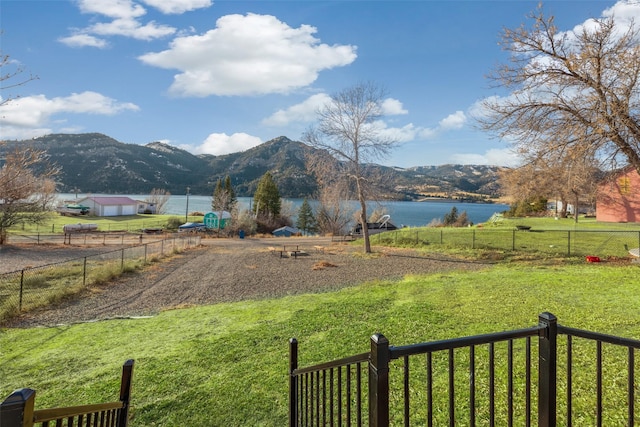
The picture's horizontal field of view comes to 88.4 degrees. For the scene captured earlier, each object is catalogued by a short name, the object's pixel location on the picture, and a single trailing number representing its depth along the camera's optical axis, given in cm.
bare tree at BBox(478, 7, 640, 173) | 852
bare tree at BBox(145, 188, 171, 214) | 7606
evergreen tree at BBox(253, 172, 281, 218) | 5891
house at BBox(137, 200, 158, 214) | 7360
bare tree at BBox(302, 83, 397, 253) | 2073
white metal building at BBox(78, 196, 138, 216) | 6353
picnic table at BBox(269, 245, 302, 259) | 2127
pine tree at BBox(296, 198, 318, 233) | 6625
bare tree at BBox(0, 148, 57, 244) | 2633
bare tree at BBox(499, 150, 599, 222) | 967
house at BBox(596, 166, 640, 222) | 2873
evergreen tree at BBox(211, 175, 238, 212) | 5913
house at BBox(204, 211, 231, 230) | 4612
